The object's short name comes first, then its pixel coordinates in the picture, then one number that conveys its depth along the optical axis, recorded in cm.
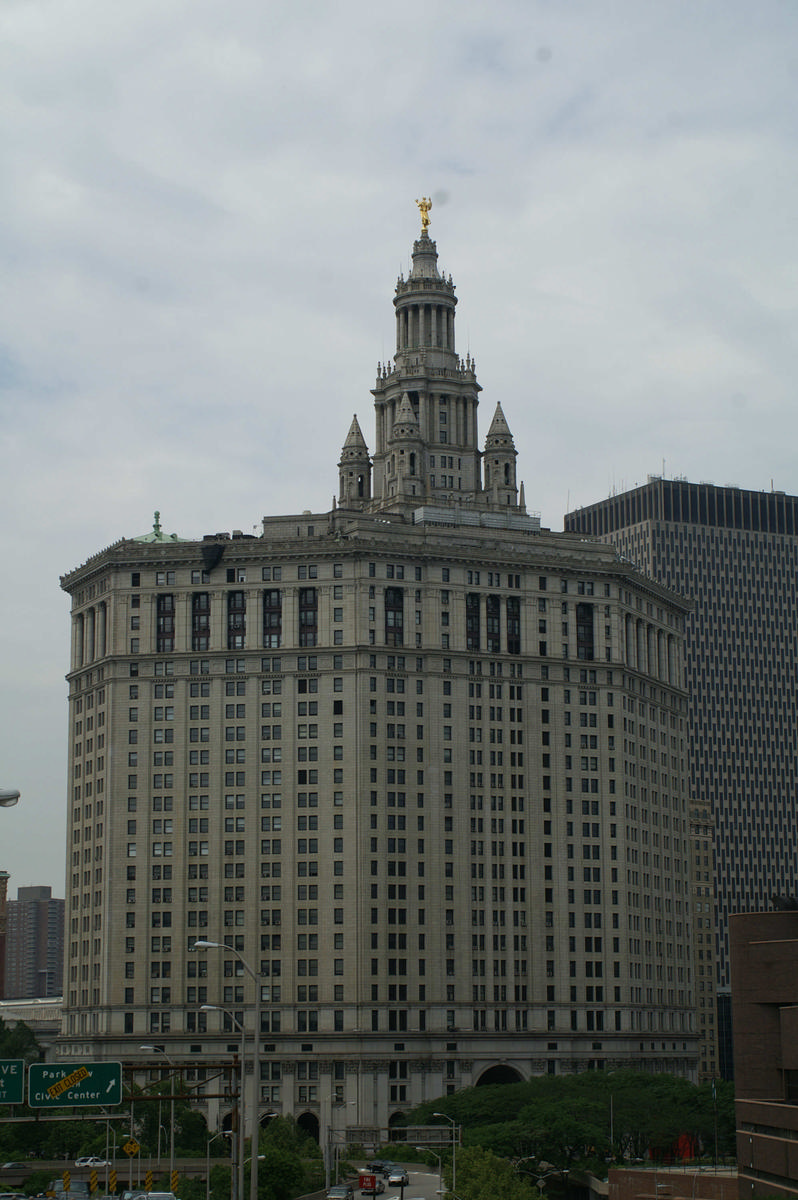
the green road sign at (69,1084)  9062
